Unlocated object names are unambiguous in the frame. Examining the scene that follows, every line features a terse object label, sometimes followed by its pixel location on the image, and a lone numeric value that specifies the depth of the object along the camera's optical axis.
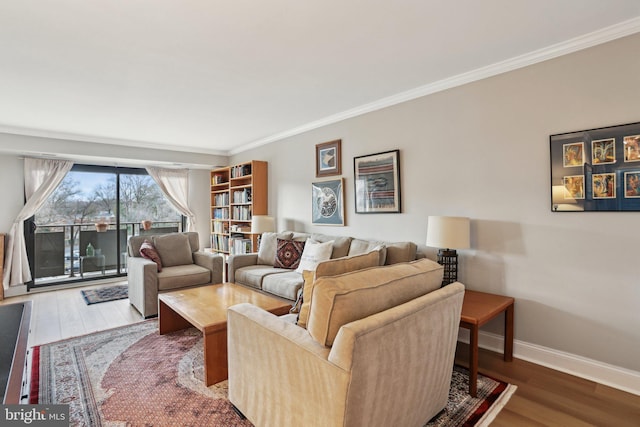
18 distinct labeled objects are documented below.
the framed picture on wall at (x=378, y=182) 3.36
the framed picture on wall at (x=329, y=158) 4.00
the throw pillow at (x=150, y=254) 3.92
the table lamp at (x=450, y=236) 2.57
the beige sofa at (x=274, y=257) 3.03
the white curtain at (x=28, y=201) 4.54
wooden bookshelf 5.23
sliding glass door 5.01
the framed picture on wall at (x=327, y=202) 4.00
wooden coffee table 2.23
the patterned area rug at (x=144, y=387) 1.86
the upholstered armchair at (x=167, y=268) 3.61
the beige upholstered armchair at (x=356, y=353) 1.24
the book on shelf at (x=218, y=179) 6.25
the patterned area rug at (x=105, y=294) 4.34
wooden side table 2.08
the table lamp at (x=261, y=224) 4.86
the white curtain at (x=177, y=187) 6.01
